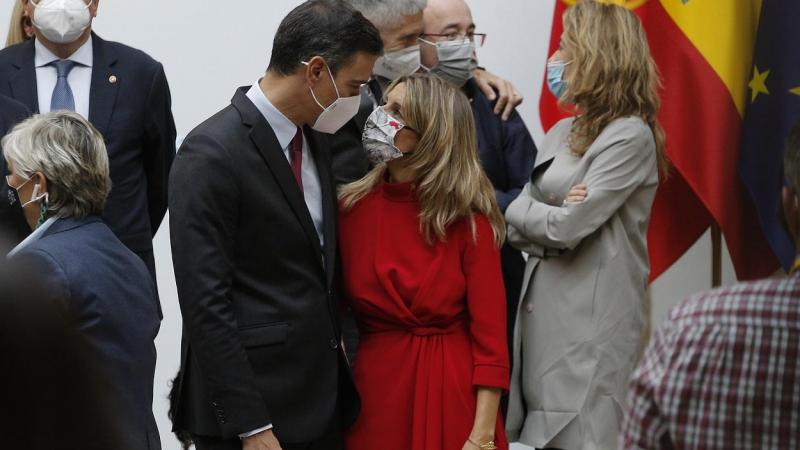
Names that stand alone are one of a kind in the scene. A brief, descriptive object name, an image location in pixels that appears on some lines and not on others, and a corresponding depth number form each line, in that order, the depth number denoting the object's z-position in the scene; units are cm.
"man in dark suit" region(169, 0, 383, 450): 611
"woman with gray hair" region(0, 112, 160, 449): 624
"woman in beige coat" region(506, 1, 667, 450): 801
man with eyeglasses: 855
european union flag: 1000
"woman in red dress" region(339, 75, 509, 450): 695
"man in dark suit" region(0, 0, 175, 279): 895
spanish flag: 1015
